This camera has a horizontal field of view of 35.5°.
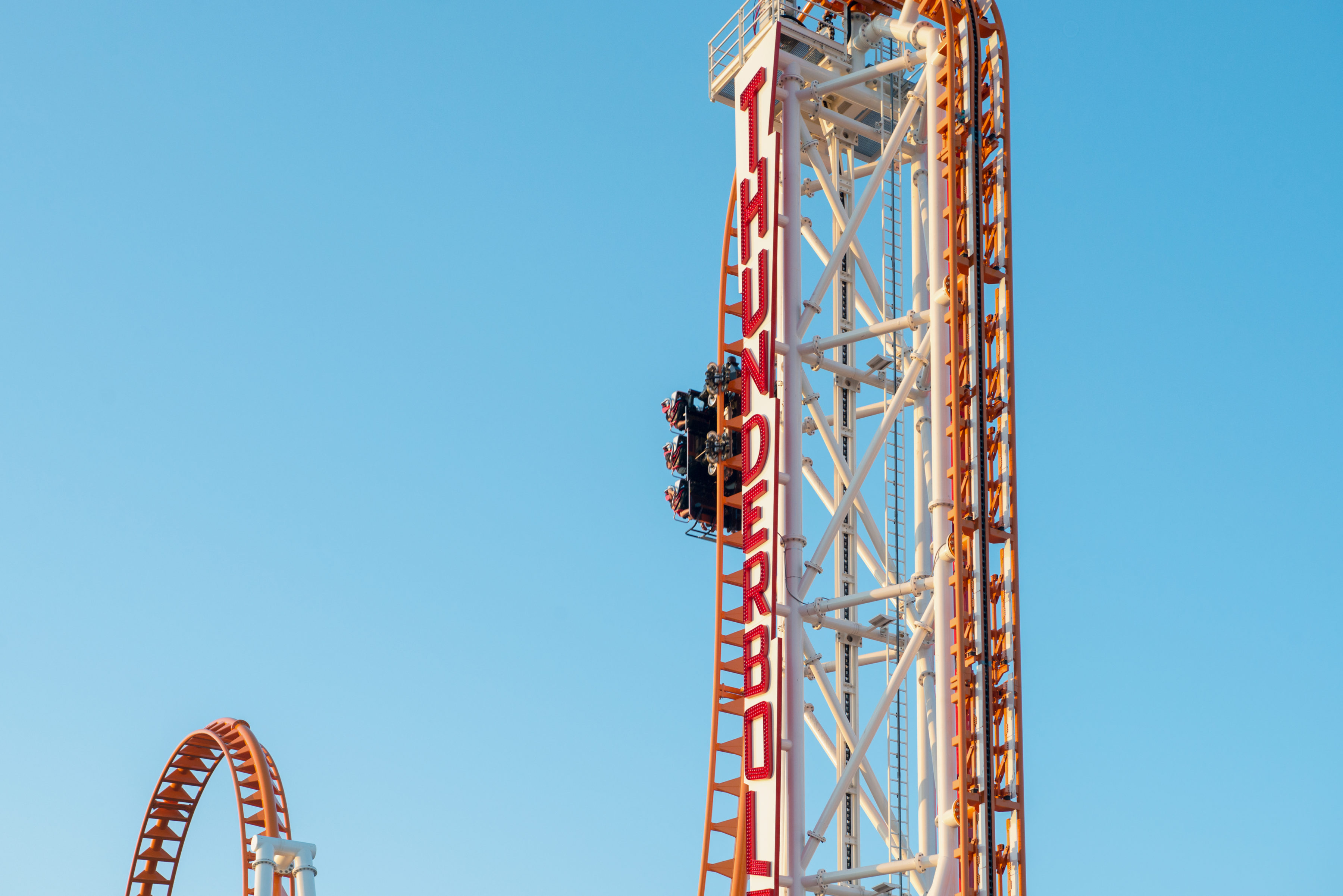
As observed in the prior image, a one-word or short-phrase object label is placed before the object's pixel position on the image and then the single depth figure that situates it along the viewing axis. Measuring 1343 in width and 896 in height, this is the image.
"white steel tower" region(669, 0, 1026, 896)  33.88
